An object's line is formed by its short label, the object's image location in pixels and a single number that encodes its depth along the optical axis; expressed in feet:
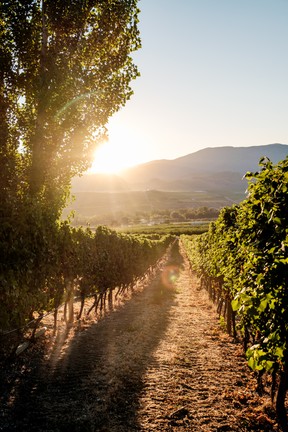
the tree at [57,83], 48.16
